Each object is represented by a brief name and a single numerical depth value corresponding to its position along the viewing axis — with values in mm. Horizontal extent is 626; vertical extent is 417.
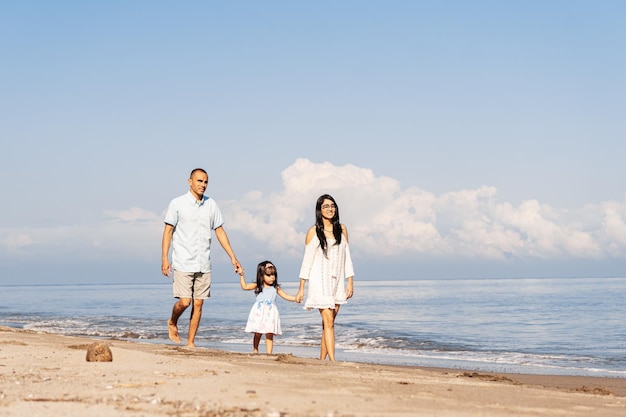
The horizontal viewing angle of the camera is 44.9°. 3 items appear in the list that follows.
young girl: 11227
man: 9336
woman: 8758
